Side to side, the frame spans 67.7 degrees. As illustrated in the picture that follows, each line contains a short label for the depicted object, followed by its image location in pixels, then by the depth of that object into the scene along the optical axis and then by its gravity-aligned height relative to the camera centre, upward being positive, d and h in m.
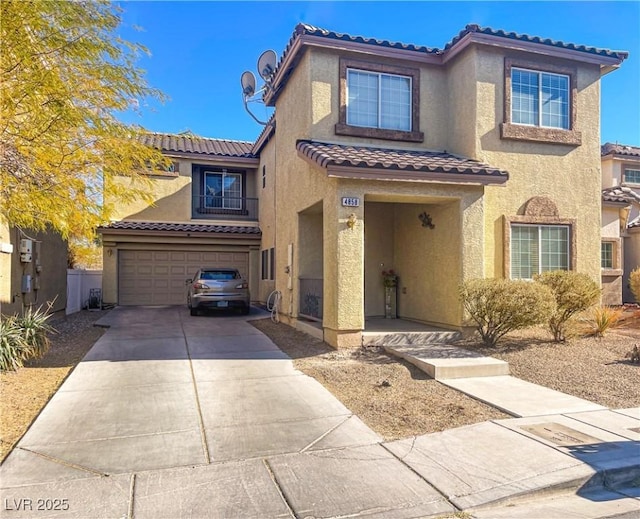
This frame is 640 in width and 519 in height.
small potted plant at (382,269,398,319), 12.91 -0.64
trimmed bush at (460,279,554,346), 8.77 -0.67
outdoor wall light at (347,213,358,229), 9.38 +0.94
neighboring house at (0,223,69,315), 10.43 -0.05
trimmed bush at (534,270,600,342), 9.66 -0.53
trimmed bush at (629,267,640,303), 12.74 -0.39
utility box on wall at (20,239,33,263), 11.46 +0.43
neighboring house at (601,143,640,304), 14.95 +1.74
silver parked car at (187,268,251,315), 14.95 -0.71
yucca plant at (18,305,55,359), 8.34 -1.19
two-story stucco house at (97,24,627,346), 10.28 +2.68
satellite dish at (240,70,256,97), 17.08 +6.70
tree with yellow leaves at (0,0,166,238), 6.13 +2.22
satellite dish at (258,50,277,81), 15.27 +6.66
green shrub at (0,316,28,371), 7.44 -1.26
